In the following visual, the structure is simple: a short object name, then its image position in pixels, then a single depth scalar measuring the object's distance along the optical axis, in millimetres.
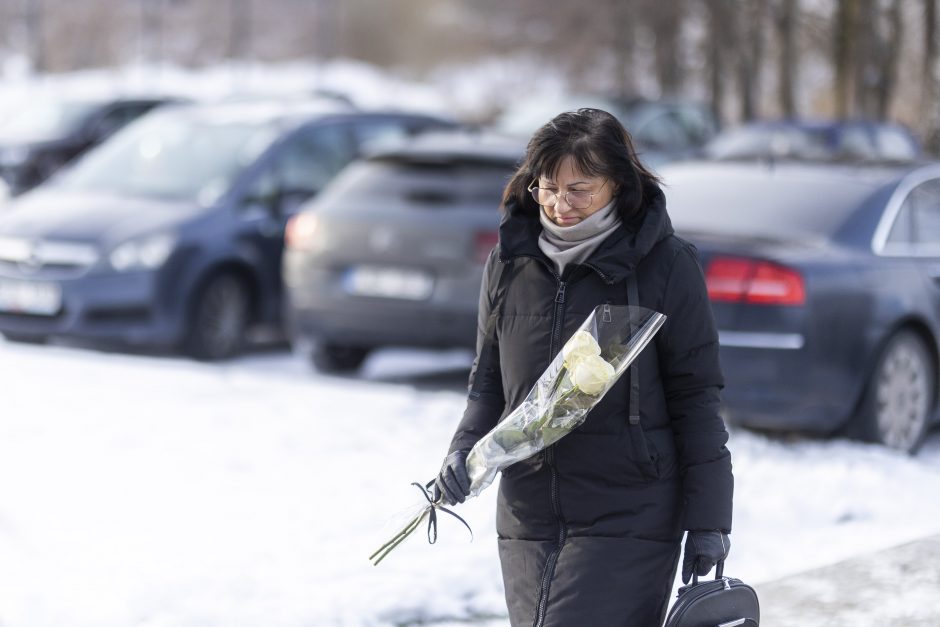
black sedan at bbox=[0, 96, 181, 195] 18438
